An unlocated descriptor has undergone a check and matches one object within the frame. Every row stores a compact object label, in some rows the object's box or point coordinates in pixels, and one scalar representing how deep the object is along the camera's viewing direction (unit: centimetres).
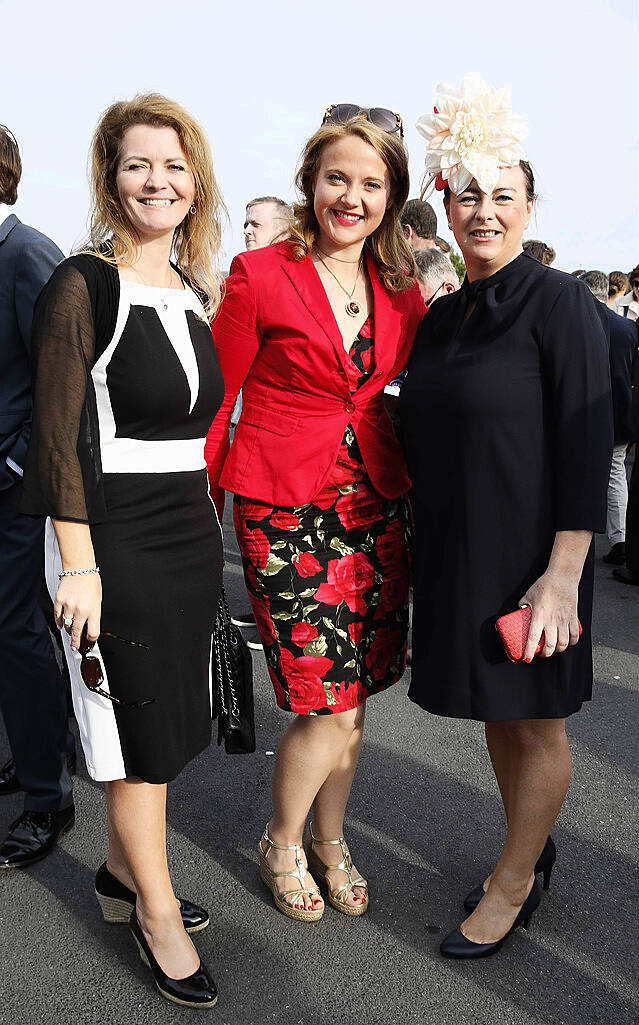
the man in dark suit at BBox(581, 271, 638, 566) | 546
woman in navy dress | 188
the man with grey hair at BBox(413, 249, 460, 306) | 384
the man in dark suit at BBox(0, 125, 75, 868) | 247
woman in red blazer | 218
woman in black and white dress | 175
